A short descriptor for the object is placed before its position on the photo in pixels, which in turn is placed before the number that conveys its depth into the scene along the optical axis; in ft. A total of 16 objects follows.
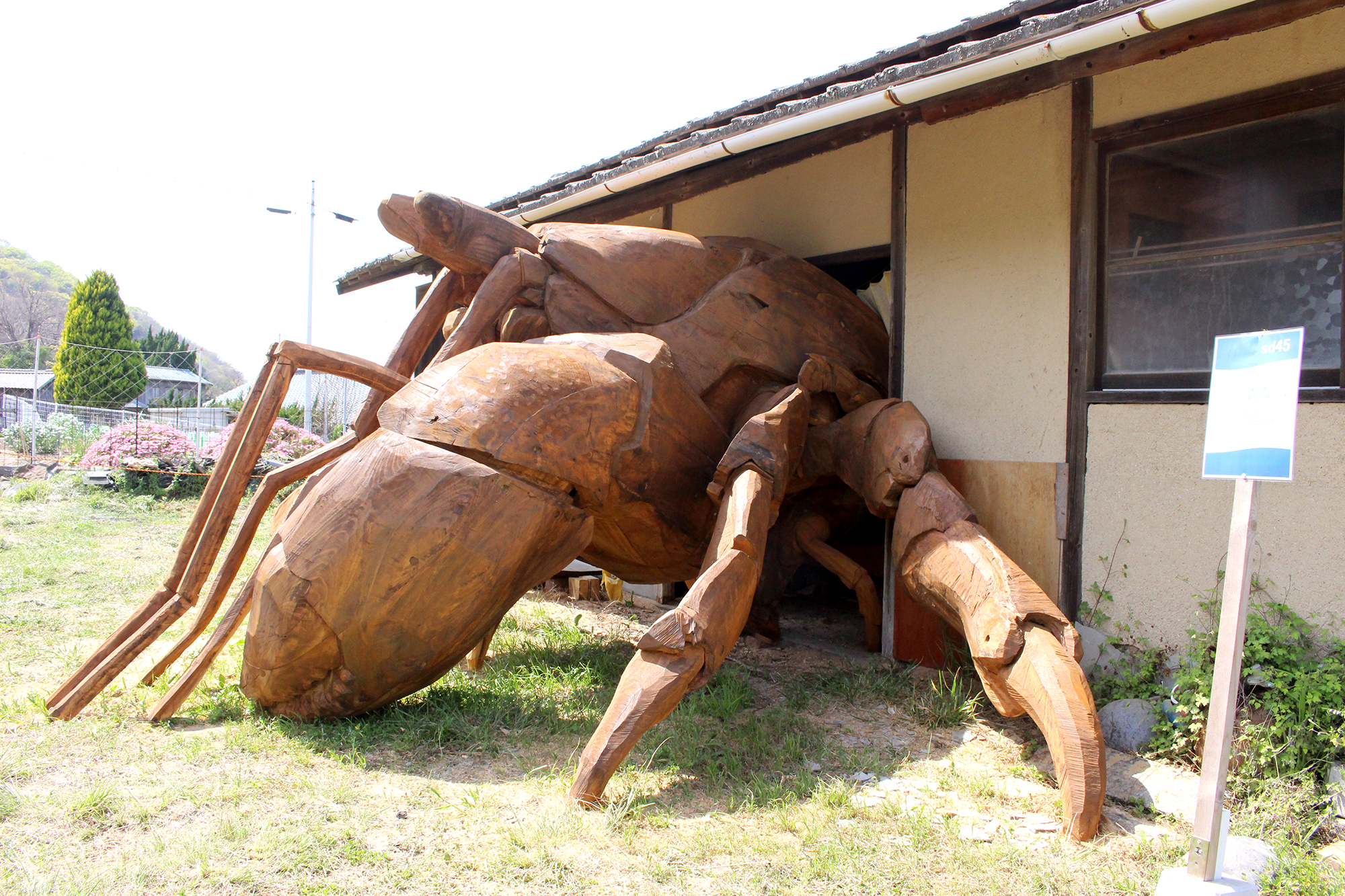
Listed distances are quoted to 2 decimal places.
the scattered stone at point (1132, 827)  8.80
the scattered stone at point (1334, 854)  8.29
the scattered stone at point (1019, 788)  9.98
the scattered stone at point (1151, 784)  9.52
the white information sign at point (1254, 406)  7.32
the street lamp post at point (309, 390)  55.77
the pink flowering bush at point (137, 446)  43.19
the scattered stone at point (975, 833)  8.75
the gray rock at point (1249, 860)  7.55
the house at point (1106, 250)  10.53
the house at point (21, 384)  94.53
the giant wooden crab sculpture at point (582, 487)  10.18
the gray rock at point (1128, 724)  11.02
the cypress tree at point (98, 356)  76.48
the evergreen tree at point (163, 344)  105.33
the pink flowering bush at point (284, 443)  45.21
